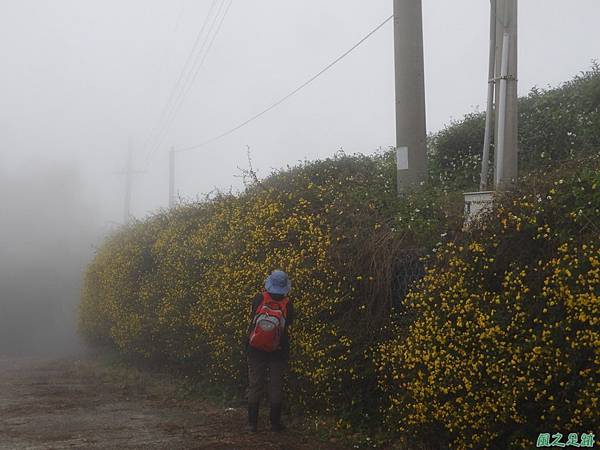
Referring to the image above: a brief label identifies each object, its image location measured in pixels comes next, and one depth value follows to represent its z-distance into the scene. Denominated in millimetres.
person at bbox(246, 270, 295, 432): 6930
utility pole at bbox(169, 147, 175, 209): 33478
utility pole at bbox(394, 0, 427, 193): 8523
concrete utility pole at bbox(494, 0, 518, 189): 6820
